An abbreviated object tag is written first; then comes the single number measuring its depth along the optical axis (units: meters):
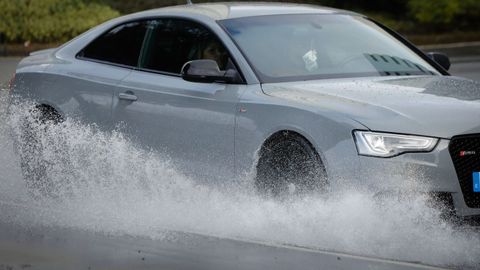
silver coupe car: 15.70
